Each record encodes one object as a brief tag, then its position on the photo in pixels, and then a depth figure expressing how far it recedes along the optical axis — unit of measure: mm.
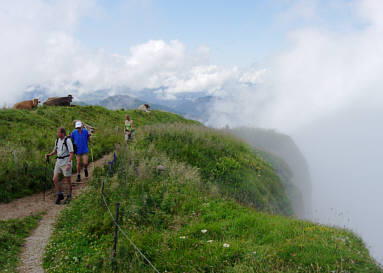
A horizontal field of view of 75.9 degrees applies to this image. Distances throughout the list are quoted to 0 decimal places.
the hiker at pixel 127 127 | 17297
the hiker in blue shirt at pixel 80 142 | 11680
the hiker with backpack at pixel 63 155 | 9688
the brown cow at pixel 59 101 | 24797
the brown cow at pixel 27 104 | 20873
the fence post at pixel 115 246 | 5730
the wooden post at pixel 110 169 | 11127
